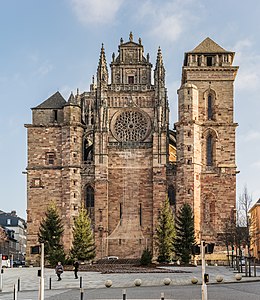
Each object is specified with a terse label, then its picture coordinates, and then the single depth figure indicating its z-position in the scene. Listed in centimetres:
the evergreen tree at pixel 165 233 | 8526
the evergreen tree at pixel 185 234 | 8306
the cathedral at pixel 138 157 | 9056
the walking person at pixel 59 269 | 5041
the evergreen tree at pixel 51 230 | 8531
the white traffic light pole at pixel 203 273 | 2838
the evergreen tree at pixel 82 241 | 8519
